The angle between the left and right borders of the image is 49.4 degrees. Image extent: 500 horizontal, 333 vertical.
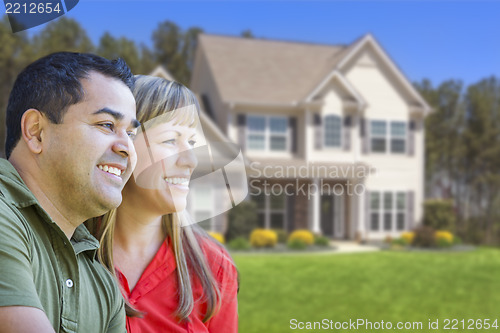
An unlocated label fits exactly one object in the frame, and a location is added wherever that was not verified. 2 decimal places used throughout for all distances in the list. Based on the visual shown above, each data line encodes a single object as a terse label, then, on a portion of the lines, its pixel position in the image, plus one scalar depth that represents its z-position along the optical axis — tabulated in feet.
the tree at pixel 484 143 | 65.67
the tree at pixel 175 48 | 56.24
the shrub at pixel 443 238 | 40.59
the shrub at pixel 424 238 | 40.96
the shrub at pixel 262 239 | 35.70
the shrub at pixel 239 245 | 34.01
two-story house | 44.70
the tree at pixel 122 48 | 43.73
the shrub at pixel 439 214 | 45.98
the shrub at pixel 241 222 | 37.58
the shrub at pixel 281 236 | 39.14
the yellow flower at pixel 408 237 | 41.81
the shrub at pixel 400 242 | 41.45
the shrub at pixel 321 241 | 38.17
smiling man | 3.29
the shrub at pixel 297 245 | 36.04
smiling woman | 4.54
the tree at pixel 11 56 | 40.19
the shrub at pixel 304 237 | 37.87
